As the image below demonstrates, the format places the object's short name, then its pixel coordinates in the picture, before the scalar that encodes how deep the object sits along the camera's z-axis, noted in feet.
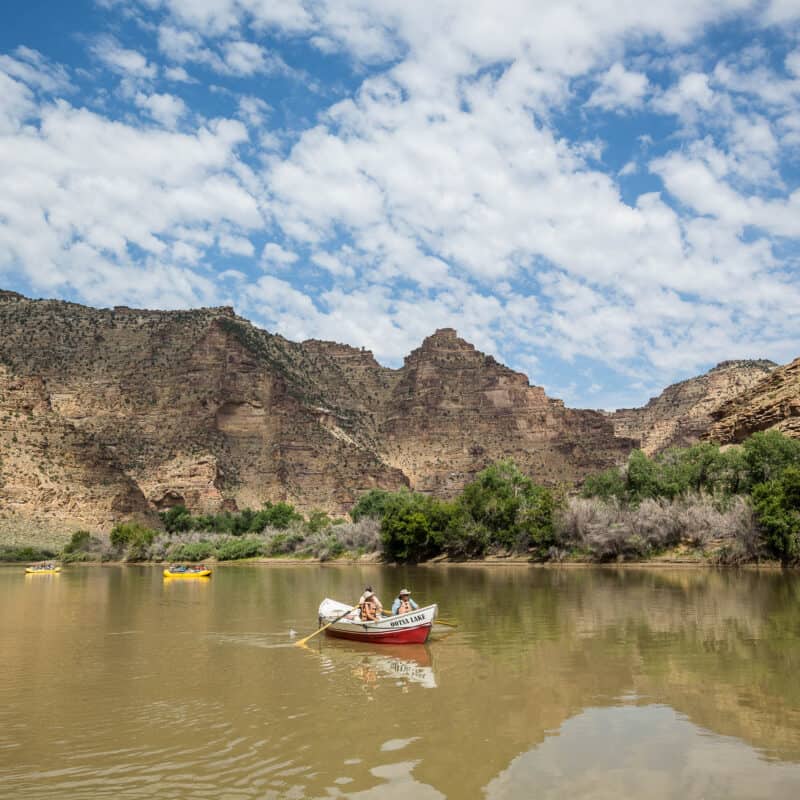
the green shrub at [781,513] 125.70
